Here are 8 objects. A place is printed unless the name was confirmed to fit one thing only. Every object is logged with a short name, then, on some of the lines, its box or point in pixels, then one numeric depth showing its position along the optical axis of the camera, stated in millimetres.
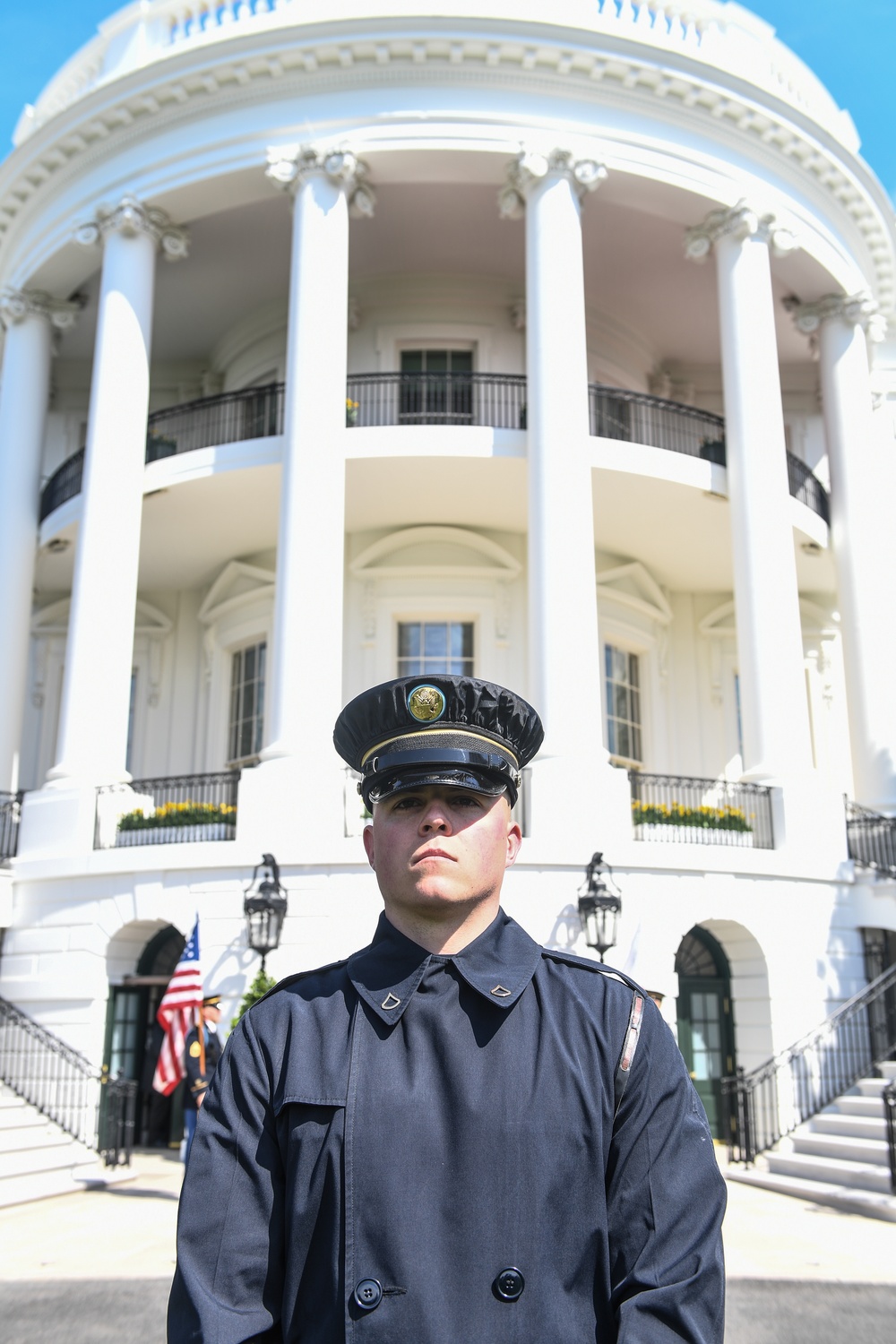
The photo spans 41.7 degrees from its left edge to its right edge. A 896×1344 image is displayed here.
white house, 15023
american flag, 10406
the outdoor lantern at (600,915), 13547
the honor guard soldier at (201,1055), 9911
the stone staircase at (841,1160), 11117
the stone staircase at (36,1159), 11781
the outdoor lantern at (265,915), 13594
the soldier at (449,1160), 1978
